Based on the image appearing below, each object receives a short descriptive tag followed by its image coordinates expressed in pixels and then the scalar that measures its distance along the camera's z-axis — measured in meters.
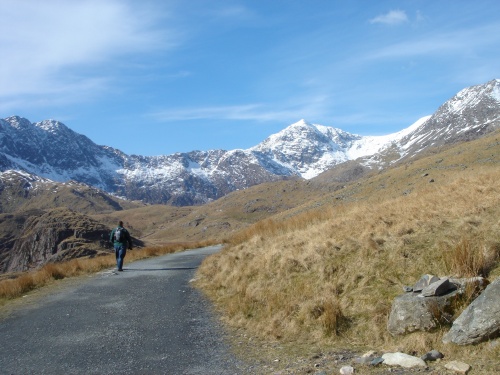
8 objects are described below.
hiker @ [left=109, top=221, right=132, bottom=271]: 21.48
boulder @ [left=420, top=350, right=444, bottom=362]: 7.29
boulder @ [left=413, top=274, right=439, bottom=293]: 9.06
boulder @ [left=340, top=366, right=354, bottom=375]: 7.28
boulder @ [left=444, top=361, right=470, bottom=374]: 6.66
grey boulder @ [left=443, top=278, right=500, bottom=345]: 7.29
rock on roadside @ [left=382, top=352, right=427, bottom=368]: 7.21
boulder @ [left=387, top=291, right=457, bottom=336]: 8.23
